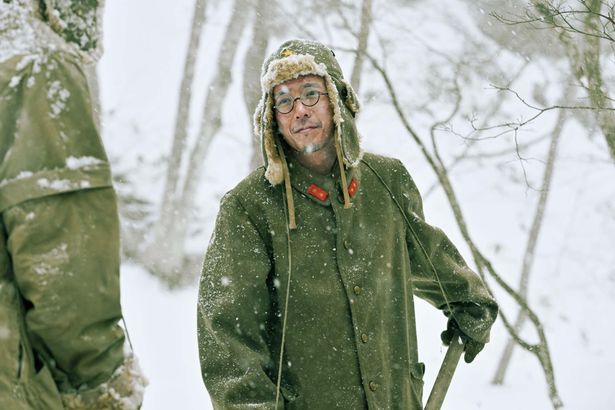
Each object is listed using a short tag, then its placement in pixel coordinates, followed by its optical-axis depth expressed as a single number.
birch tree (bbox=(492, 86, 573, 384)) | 8.26
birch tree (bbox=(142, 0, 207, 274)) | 11.13
